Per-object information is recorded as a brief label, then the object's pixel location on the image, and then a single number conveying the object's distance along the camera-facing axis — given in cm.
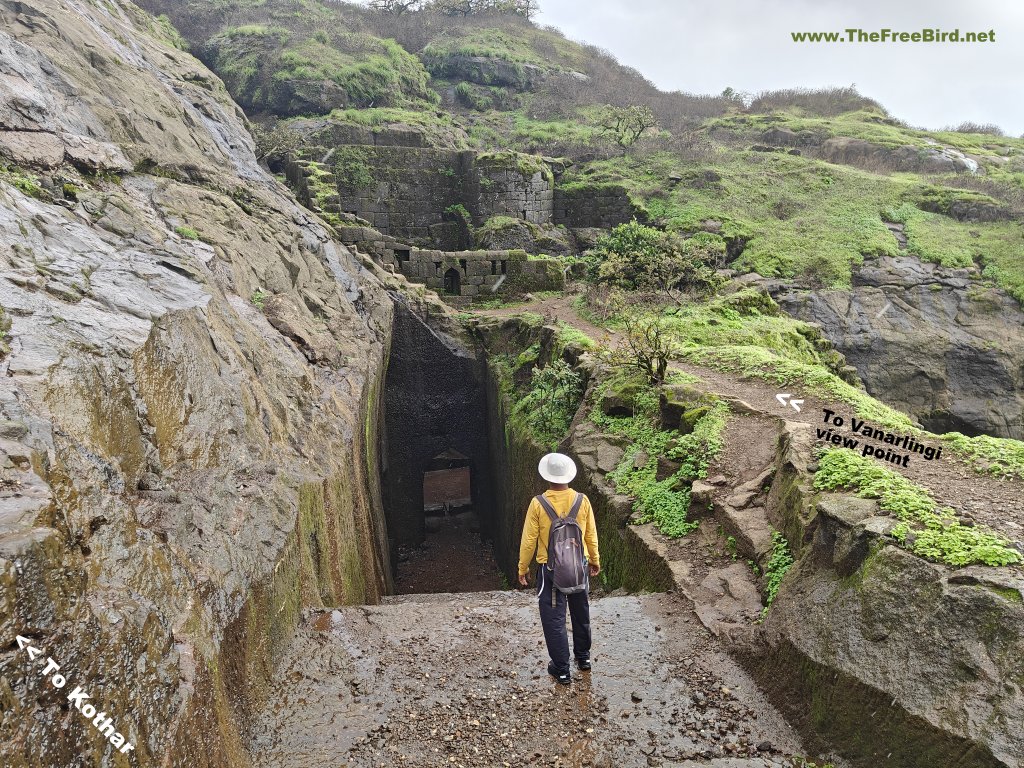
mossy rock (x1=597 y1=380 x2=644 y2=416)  864
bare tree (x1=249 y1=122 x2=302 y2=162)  1920
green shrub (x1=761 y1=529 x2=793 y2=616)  475
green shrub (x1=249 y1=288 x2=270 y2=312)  816
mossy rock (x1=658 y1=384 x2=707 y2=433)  771
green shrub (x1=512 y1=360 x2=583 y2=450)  995
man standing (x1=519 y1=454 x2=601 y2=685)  412
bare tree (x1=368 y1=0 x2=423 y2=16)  3838
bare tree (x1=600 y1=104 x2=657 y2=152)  2658
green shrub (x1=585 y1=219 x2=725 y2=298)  1457
